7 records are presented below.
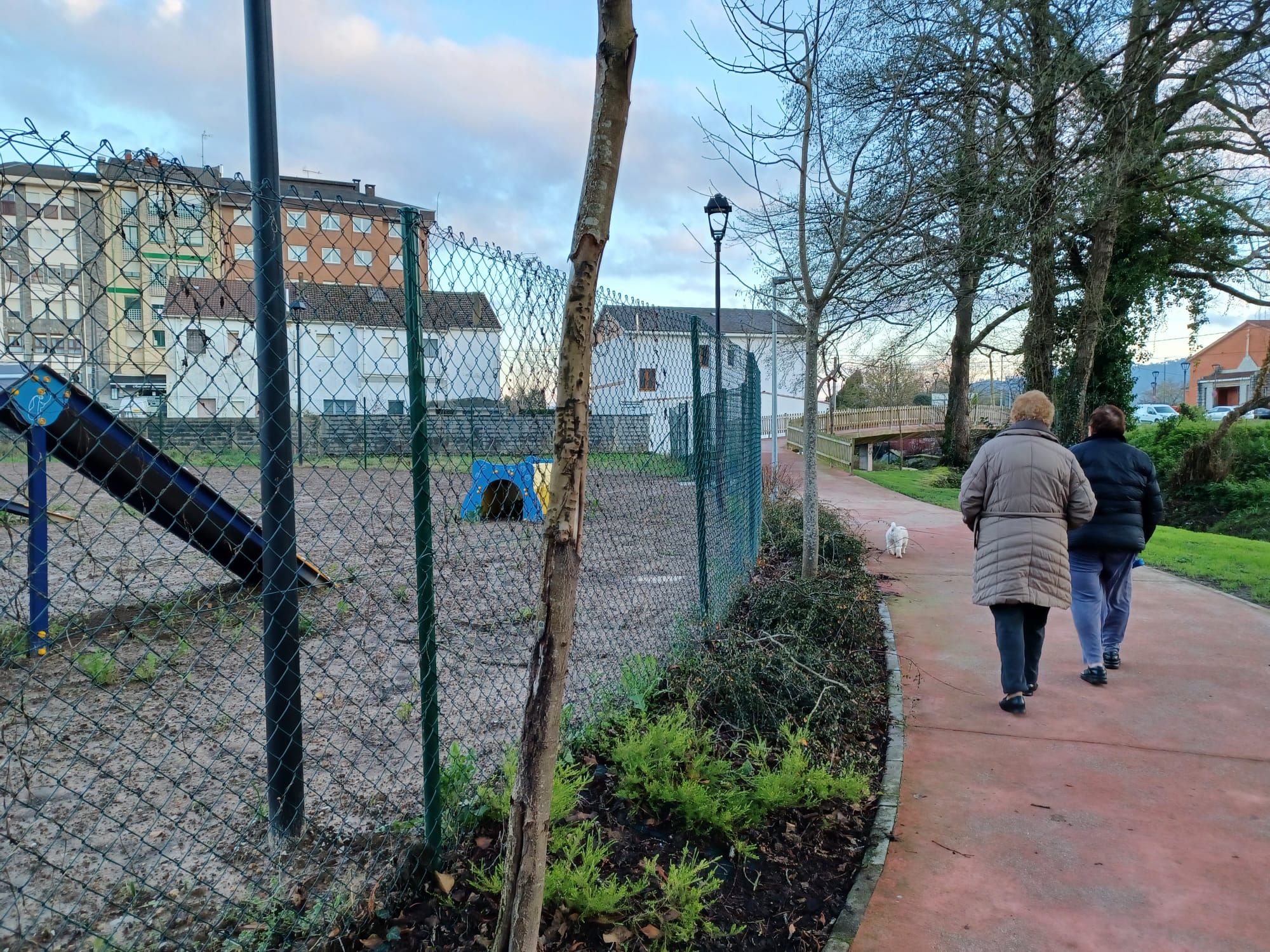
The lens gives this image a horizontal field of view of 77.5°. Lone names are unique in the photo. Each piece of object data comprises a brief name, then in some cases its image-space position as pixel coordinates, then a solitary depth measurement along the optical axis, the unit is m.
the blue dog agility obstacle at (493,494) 7.59
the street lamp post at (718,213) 11.32
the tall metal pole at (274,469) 2.39
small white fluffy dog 9.58
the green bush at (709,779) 3.09
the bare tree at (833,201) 6.10
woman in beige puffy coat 4.49
